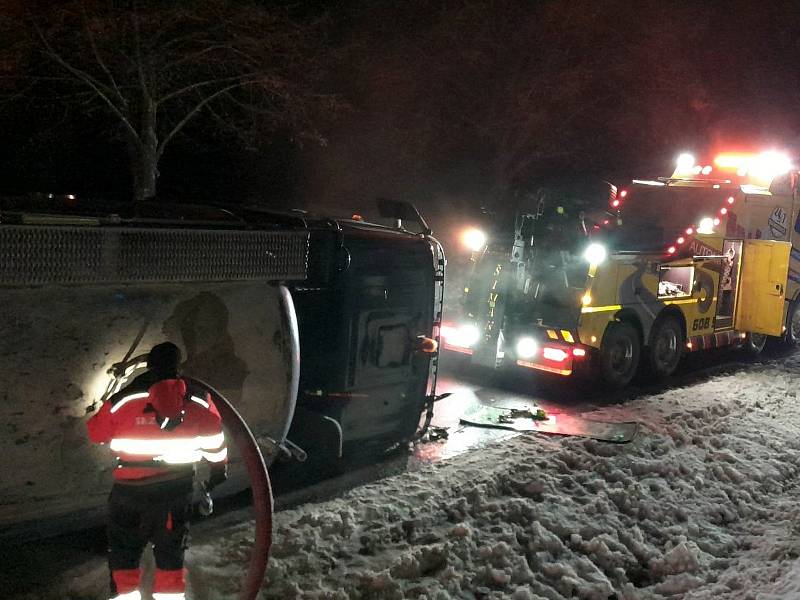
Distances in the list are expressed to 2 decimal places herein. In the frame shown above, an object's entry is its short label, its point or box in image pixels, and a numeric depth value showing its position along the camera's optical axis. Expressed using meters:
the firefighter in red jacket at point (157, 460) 3.52
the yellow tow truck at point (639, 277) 9.32
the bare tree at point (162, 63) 11.42
